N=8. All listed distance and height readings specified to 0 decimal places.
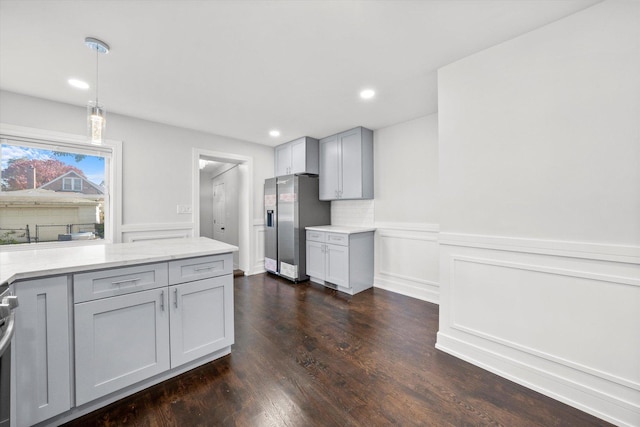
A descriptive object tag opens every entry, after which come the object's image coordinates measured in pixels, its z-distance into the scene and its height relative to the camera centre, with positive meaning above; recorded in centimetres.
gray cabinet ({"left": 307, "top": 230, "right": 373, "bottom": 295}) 349 -68
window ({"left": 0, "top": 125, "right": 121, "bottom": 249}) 260 +32
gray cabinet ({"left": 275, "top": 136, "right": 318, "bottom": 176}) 411 +100
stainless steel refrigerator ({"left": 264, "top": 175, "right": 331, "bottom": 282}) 404 -7
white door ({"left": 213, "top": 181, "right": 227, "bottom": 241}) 555 +12
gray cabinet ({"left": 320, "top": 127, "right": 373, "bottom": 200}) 371 +77
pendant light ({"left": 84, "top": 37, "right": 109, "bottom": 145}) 173 +70
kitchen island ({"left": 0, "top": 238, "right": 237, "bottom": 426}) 129 -65
